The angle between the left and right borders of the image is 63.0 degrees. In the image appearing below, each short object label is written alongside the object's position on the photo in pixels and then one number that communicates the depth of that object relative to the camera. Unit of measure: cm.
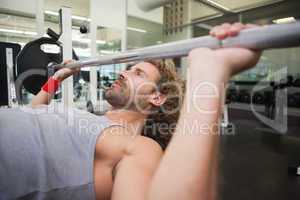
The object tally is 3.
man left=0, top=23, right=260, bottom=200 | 55
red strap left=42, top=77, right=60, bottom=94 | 152
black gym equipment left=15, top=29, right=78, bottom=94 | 178
